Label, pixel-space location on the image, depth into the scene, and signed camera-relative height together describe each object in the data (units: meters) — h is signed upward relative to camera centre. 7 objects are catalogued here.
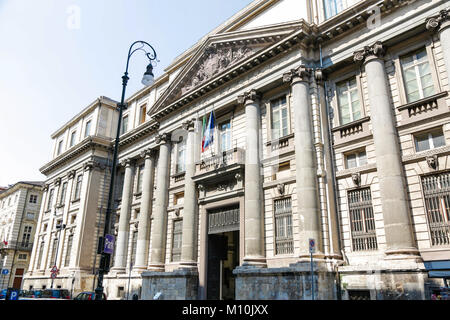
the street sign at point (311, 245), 11.93 +1.21
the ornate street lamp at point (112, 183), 11.70 +3.55
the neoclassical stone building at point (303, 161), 13.33 +5.64
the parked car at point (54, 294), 24.62 -0.93
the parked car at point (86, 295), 20.38 -0.83
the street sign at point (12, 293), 9.26 -0.35
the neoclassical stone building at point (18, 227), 48.56 +7.33
